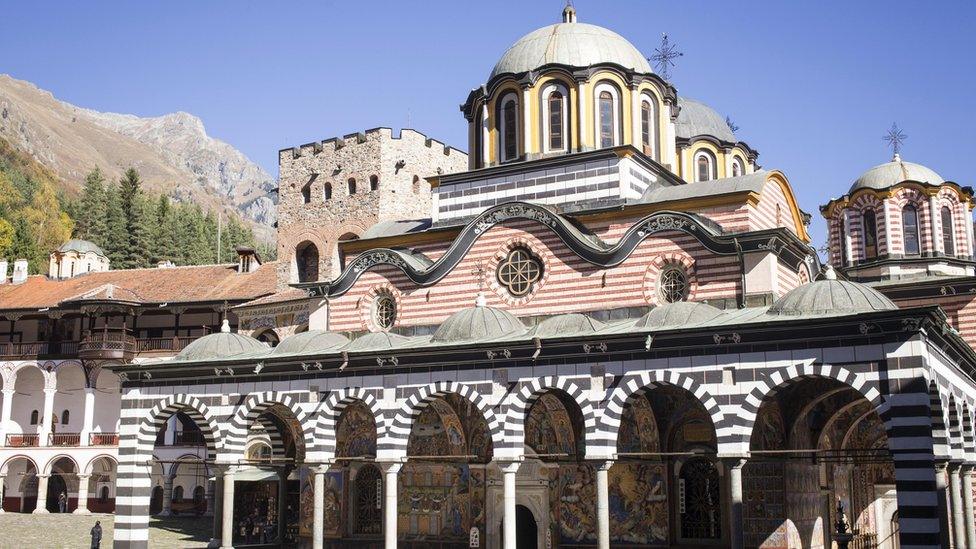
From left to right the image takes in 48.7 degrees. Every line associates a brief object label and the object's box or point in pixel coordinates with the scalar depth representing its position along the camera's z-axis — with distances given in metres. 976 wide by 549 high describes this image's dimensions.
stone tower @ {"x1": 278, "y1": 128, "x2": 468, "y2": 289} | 38.94
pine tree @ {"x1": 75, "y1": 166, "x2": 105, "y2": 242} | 65.38
